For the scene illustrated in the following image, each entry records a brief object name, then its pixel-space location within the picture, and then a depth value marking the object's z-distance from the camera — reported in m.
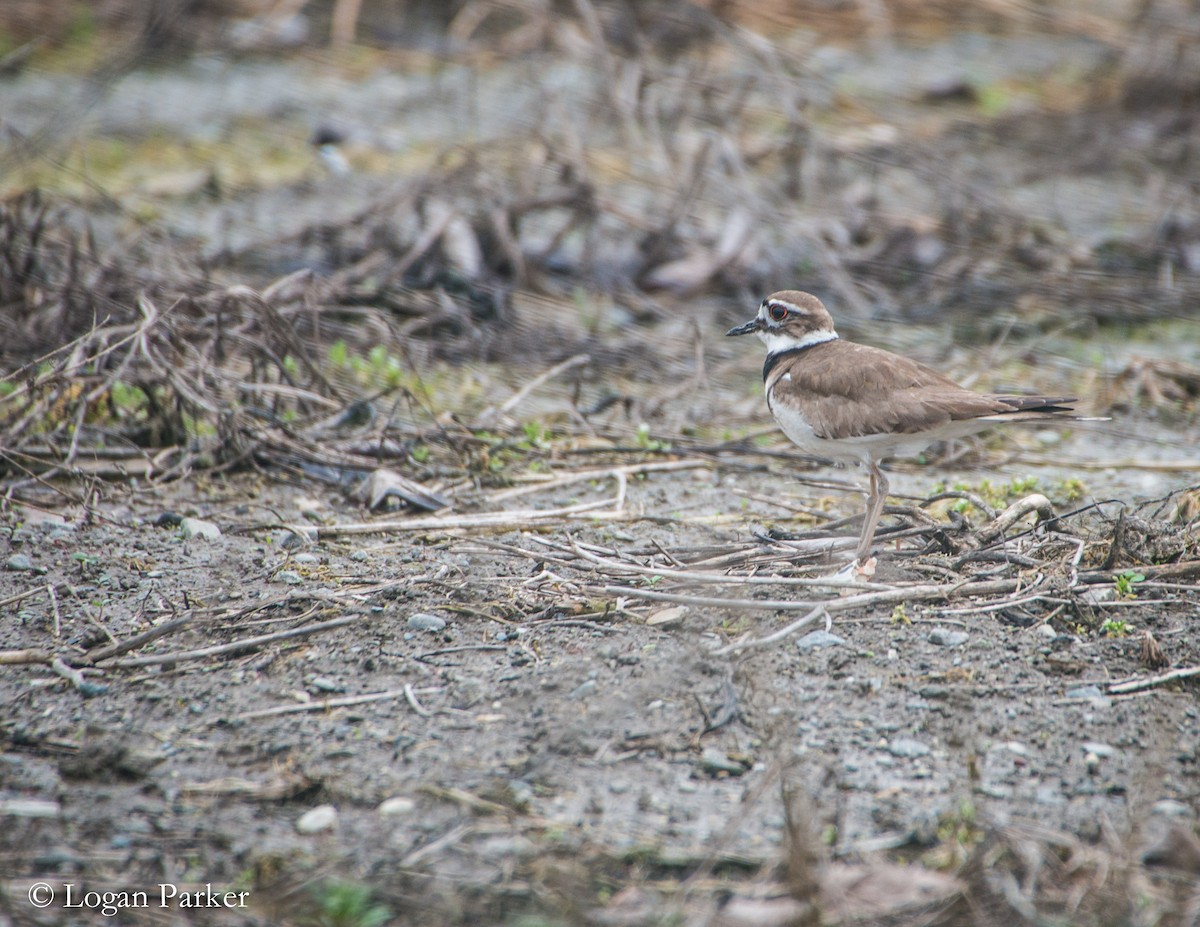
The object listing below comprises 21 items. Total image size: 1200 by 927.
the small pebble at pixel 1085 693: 6.85
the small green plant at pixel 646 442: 11.06
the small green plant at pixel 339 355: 12.40
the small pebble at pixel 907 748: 6.41
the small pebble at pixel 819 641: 7.36
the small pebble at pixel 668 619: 7.70
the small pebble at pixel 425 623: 7.67
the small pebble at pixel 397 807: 5.92
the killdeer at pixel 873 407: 8.28
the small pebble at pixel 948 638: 7.38
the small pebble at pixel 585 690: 6.88
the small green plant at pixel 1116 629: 7.46
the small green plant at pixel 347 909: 5.16
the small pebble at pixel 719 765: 6.25
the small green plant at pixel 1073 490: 10.08
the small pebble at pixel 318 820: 5.81
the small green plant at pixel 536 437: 11.04
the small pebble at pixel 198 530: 9.04
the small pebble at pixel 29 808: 5.86
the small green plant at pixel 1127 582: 7.82
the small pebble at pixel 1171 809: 5.90
